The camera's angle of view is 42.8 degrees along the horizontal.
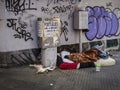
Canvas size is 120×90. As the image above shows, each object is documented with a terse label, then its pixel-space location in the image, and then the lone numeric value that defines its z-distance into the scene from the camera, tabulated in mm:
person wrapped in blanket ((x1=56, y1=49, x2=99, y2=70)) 4940
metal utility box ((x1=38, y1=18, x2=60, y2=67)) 4859
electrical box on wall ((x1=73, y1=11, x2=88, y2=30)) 5508
